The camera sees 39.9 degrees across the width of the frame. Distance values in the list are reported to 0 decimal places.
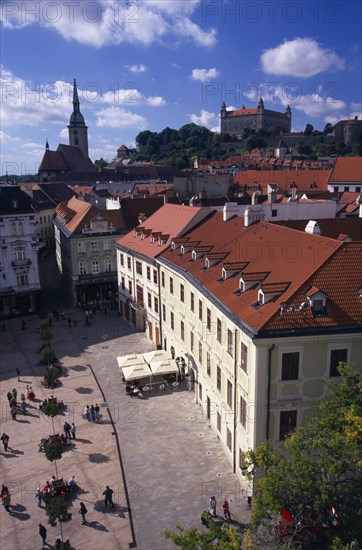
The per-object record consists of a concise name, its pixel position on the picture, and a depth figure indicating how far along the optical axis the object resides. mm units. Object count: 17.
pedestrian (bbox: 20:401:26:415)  32934
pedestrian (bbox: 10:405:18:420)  32287
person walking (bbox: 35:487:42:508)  23594
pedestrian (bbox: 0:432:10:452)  28375
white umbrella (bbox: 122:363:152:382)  34406
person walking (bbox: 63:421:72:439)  29469
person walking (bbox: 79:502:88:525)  22359
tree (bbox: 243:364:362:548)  15969
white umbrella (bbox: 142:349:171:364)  36319
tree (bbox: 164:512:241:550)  14305
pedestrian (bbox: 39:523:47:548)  20953
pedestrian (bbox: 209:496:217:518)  22156
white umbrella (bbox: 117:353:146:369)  36125
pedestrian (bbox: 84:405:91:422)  31559
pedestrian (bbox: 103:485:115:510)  23128
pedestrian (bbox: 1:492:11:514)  23500
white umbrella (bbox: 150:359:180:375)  34875
